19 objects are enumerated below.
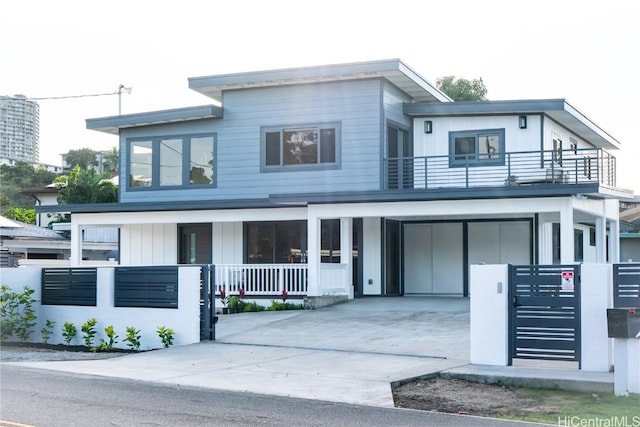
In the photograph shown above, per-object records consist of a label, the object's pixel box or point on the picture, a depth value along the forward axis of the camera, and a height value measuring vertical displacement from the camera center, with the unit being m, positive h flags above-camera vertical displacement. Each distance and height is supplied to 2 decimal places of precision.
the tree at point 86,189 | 44.94 +2.98
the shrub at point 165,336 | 16.67 -1.90
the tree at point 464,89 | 49.72 +9.38
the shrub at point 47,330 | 18.50 -1.99
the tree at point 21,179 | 80.74 +6.59
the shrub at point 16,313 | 17.97 -1.57
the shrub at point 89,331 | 17.69 -1.91
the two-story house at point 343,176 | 24.20 +2.08
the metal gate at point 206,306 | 17.02 -1.33
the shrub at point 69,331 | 18.08 -1.96
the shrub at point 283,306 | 23.19 -1.81
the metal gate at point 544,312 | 12.41 -1.08
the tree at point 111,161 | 77.12 +7.87
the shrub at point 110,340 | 17.06 -2.07
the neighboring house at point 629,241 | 43.50 +0.07
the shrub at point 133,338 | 16.90 -1.97
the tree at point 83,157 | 99.56 +10.60
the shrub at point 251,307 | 23.33 -1.85
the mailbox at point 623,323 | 10.72 -1.06
